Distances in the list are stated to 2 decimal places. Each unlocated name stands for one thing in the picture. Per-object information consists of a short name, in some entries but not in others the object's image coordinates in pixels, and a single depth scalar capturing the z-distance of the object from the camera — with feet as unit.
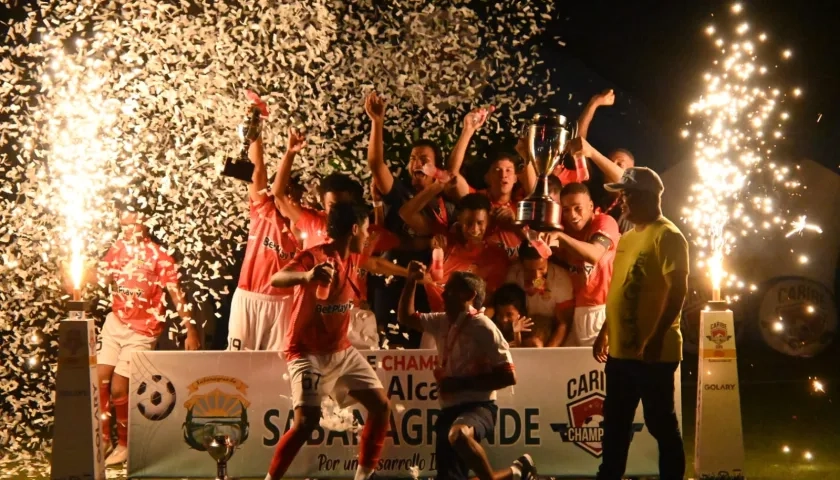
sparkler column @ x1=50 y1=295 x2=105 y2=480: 22.86
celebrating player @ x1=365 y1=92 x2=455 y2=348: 26.84
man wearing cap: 21.01
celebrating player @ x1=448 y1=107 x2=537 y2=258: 26.96
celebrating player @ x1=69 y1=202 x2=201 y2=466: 27.84
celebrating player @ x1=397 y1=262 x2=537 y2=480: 21.07
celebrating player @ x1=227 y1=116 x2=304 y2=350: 26.55
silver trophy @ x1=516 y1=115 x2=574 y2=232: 24.29
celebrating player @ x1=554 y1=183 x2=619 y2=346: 26.09
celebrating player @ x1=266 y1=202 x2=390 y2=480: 22.53
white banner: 24.18
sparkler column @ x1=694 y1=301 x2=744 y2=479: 23.31
